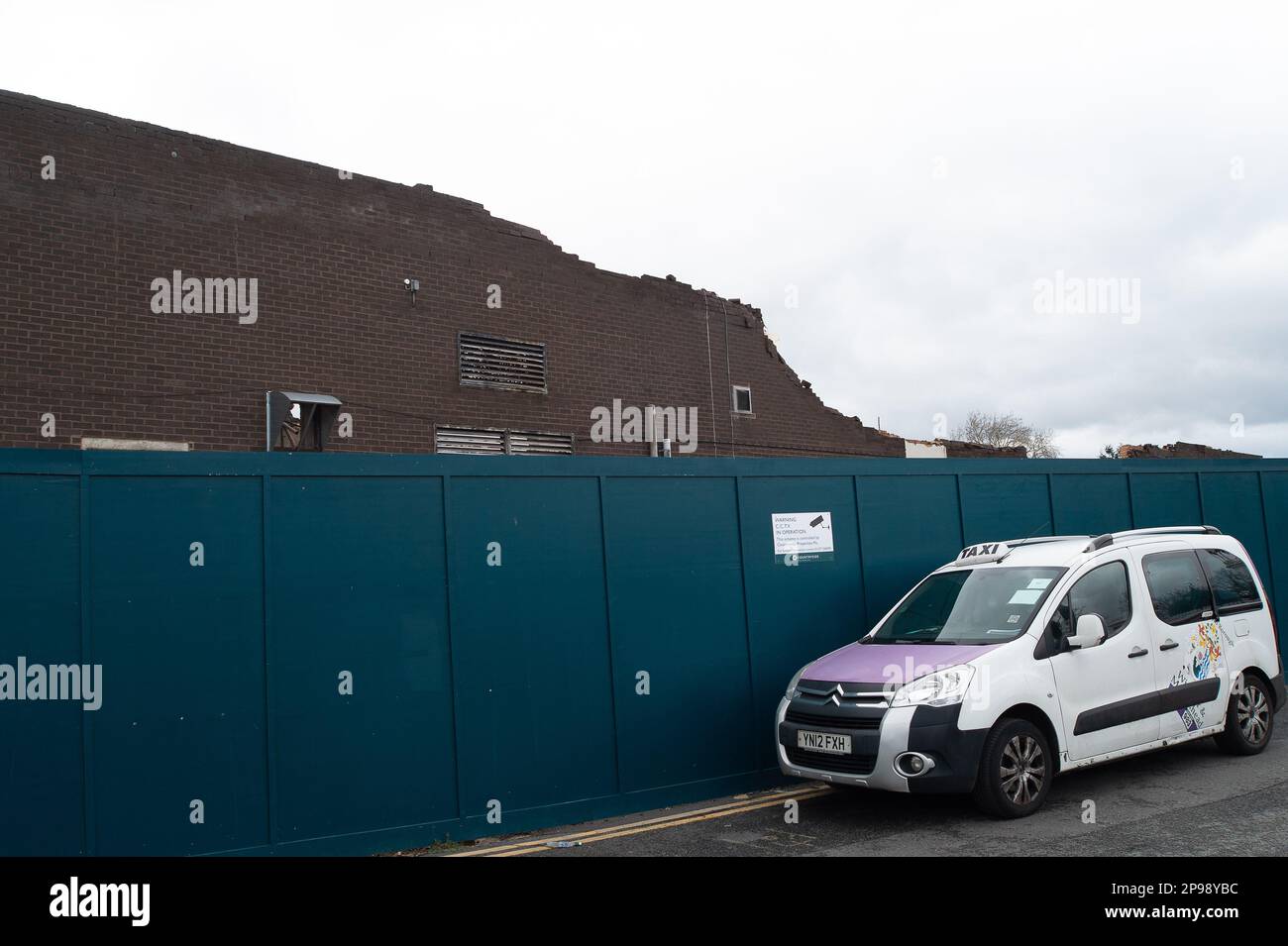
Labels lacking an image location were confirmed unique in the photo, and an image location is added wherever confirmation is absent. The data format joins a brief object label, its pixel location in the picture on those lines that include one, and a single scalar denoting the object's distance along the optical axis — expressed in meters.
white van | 7.12
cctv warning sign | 9.80
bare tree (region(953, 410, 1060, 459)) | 56.30
